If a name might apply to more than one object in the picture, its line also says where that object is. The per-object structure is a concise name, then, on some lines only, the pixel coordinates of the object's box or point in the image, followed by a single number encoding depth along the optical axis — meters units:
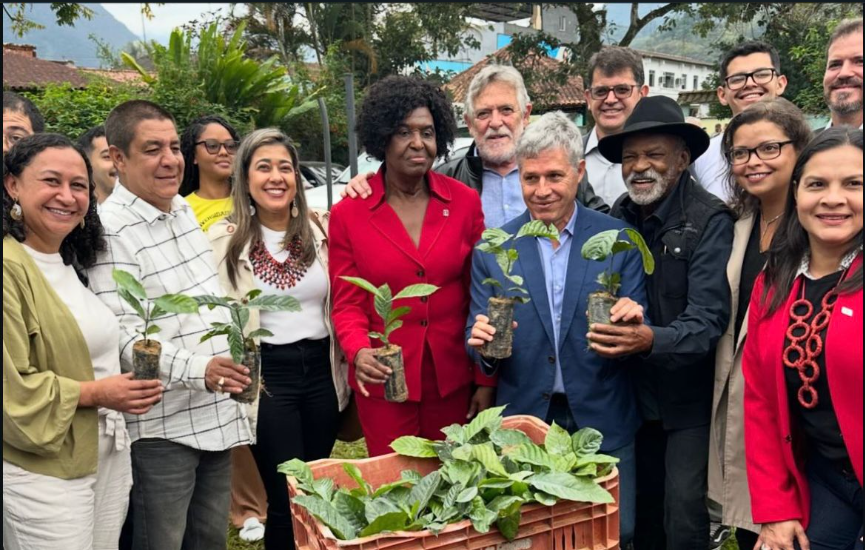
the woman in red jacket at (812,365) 1.98
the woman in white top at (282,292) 3.10
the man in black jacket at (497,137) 3.48
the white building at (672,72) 42.65
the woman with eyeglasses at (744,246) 2.59
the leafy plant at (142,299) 2.18
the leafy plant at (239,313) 2.33
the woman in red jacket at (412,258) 2.88
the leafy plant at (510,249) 2.33
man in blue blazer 2.61
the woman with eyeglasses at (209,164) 4.08
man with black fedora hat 2.60
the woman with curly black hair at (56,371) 2.17
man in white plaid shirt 2.53
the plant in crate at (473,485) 1.82
